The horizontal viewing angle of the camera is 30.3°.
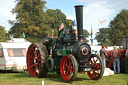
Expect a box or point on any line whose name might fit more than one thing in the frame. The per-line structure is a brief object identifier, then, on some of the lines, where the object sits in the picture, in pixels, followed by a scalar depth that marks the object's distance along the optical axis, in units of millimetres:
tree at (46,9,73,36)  51797
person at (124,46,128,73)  13227
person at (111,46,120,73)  13398
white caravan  14633
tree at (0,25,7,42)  61081
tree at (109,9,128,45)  44531
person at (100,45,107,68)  13703
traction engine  9711
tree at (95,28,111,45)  80469
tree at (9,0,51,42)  38197
